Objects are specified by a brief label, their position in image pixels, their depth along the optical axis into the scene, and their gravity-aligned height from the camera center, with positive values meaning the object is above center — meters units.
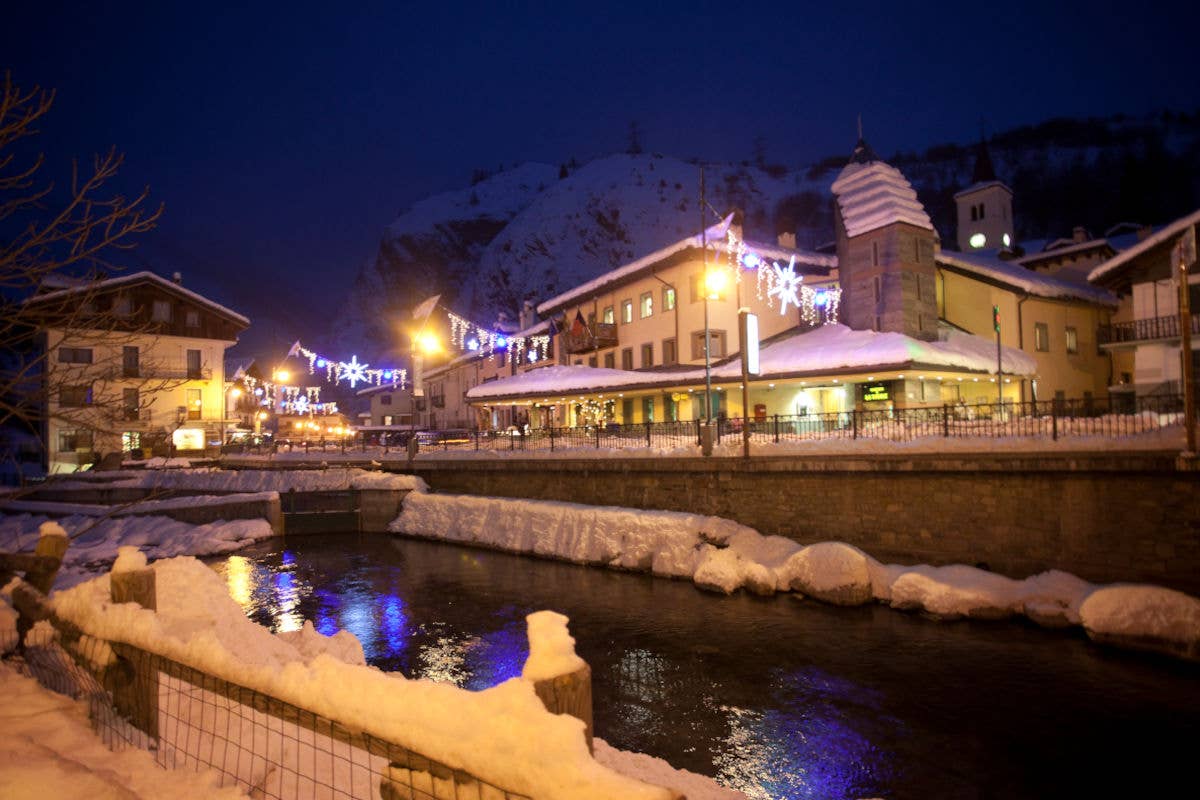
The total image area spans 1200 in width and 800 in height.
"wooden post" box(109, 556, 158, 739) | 5.44 -2.00
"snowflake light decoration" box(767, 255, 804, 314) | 33.25 +6.61
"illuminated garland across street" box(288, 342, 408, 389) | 45.12 +4.34
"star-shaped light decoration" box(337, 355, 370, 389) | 47.59 +4.12
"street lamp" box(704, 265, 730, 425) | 22.45 +5.82
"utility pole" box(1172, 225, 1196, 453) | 13.13 +1.56
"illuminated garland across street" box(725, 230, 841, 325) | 31.98 +6.48
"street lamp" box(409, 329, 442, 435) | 41.24 +7.15
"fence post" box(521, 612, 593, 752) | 2.96 -1.13
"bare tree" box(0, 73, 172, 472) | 6.40 +1.35
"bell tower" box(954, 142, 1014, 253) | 70.75 +21.42
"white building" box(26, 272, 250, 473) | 41.81 +5.00
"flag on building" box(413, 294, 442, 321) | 61.66 +11.14
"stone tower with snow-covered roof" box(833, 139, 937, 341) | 29.77 +7.13
